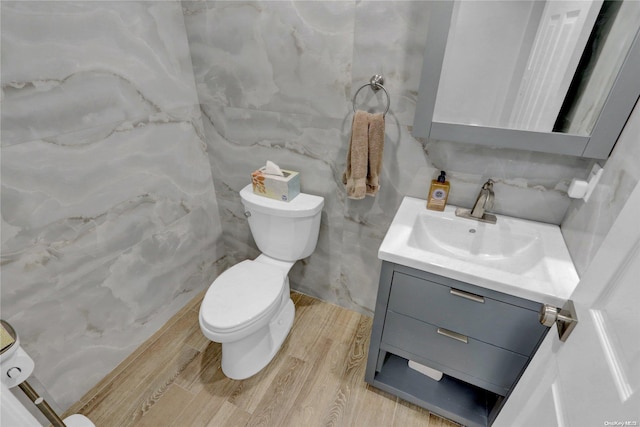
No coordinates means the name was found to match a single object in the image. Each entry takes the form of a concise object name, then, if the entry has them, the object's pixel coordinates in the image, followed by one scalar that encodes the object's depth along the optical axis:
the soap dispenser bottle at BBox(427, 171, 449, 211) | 1.21
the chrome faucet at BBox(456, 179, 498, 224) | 1.15
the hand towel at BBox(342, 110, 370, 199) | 1.19
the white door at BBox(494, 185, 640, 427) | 0.43
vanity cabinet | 0.96
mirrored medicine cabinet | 0.88
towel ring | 1.17
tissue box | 1.43
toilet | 1.25
